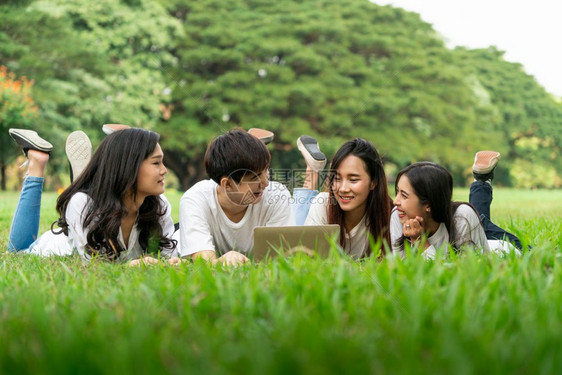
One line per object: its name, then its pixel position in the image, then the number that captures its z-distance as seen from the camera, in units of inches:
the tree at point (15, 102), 534.3
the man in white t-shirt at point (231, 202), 128.0
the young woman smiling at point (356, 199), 137.9
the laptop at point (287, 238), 111.5
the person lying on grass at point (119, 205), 129.0
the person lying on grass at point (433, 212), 130.1
